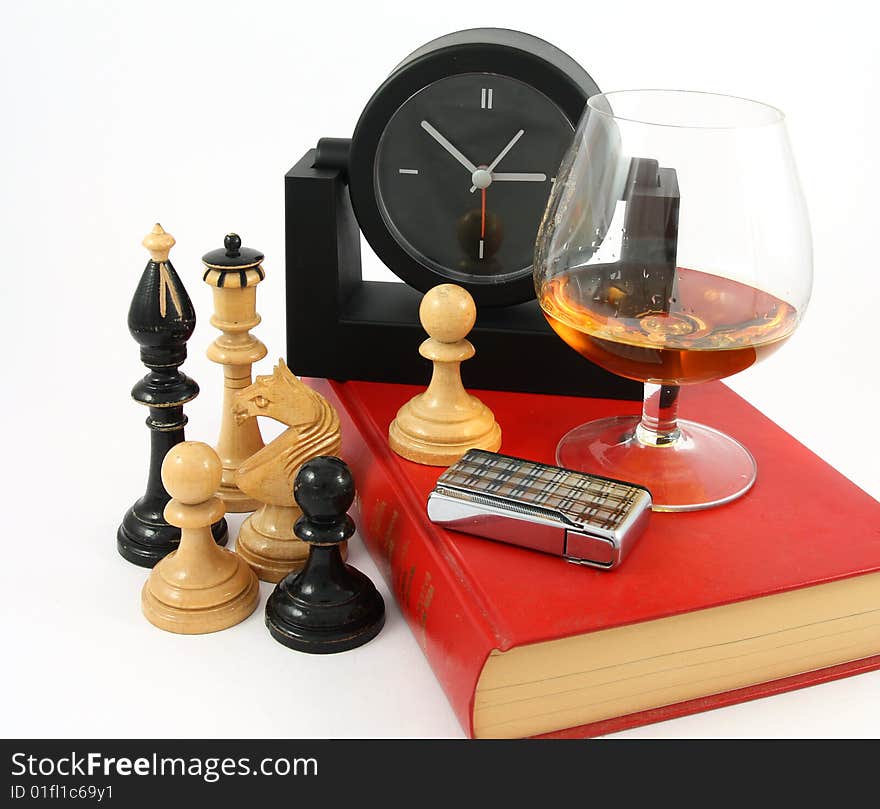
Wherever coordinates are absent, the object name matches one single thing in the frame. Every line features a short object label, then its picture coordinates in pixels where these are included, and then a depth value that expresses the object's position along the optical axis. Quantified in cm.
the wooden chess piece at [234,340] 60
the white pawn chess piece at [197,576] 56
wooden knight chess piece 58
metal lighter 54
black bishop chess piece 58
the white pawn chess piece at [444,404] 58
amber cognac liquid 56
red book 52
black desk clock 62
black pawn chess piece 55
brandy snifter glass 56
